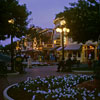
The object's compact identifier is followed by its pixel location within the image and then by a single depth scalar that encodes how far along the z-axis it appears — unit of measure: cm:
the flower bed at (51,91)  604
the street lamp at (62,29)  1969
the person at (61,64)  1875
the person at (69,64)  1851
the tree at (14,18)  1322
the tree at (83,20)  2006
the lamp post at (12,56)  1653
